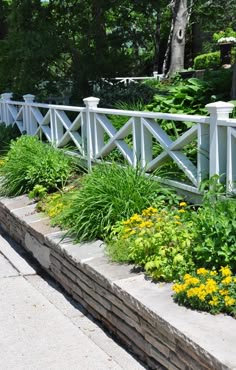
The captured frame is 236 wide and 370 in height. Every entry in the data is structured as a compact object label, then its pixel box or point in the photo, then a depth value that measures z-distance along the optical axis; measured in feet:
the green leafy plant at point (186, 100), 23.77
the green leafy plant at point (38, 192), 22.06
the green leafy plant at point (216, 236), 11.59
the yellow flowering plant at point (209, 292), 10.70
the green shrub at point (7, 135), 32.37
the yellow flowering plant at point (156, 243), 12.64
